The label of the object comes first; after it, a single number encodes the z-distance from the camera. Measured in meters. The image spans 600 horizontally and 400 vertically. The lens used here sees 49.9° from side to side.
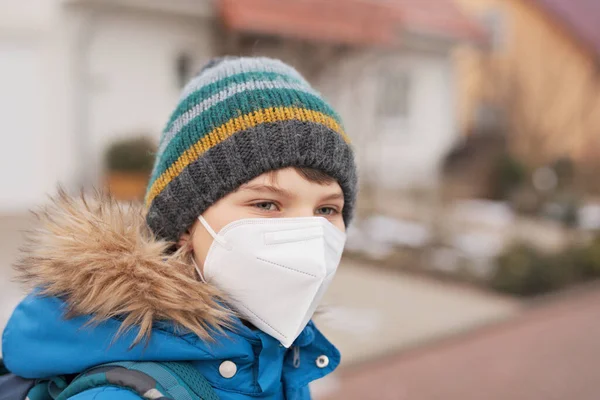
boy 1.40
